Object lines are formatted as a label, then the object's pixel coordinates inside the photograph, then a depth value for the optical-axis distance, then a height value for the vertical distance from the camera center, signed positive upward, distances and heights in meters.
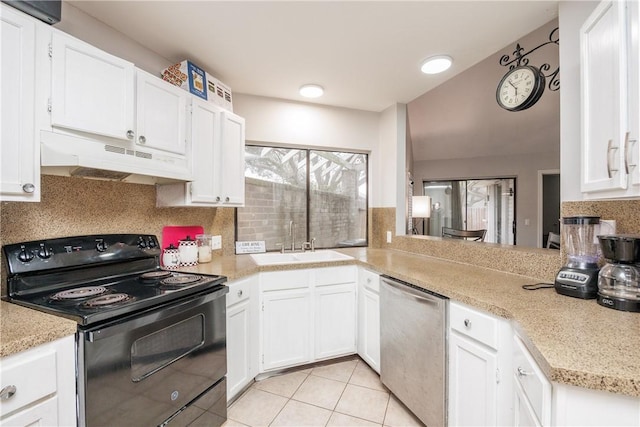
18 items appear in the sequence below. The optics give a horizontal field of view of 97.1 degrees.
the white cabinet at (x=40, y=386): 0.85 -0.56
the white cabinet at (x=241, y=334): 1.82 -0.83
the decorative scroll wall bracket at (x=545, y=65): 1.66 +1.05
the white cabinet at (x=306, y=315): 2.13 -0.81
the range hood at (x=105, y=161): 1.22 +0.26
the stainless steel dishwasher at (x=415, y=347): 1.50 -0.80
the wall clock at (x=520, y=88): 1.82 +0.85
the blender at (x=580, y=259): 1.26 -0.22
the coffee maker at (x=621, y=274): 1.11 -0.25
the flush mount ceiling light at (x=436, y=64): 2.06 +1.13
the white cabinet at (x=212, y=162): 1.96 +0.39
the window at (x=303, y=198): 2.83 +0.17
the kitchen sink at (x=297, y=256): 2.44 -0.40
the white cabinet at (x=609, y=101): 0.93 +0.41
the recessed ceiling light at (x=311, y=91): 2.52 +1.13
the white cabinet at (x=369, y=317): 2.12 -0.82
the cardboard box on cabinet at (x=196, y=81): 1.97 +0.96
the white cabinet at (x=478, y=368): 1.21 -0.72
